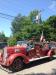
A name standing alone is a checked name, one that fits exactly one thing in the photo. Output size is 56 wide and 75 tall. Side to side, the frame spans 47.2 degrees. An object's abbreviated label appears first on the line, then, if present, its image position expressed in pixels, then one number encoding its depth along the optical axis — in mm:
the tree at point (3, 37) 27952
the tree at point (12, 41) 13568
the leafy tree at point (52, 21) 15446
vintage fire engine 4244
